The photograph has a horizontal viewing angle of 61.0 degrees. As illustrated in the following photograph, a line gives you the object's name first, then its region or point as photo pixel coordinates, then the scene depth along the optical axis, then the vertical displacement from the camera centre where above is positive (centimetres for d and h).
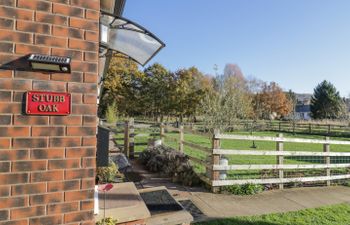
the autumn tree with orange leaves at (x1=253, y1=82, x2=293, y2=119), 5009 +375
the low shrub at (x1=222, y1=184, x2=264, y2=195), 599 -138
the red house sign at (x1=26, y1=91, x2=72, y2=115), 211 +10
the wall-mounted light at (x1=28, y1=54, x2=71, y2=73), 205 +38
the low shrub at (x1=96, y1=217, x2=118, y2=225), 310 -108
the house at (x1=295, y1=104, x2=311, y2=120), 8812 +448
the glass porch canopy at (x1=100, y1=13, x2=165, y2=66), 347 +113
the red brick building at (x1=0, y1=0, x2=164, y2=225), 207 -2
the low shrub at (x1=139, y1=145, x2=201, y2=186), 650 -110
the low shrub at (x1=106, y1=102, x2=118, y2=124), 1741 +9
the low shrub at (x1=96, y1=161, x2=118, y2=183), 597 -114
